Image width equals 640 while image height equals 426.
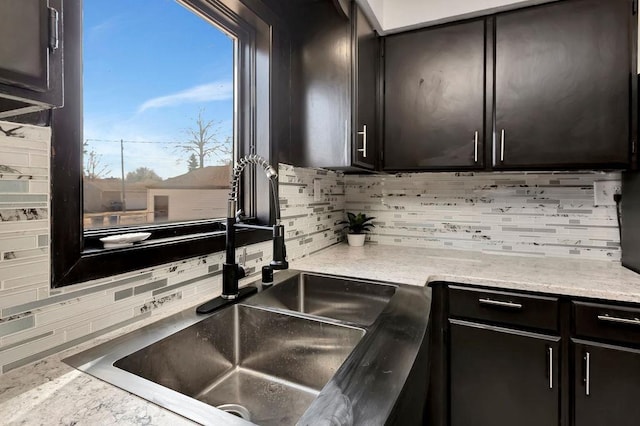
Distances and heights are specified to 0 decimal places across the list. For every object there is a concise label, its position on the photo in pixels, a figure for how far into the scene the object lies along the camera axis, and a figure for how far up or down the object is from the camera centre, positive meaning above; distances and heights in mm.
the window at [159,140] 772 +165
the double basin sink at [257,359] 678 -385
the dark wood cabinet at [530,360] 1171 -599
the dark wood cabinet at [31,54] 402 +200
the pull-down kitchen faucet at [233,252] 1117 -158
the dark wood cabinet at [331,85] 1579 +611
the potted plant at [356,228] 2199 -146
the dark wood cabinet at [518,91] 1465 +570
